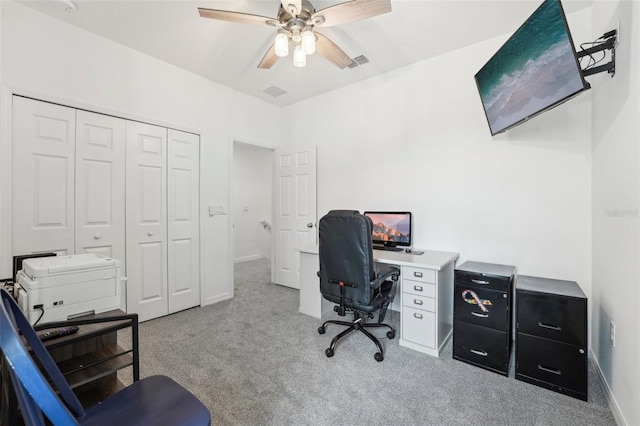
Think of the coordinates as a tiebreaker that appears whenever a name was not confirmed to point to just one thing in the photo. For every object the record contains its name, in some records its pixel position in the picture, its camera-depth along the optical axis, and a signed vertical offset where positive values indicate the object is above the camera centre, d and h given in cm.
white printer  136 -40
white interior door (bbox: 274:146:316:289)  395 +5
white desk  227 -75
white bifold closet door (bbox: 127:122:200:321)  287 -10
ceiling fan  178 +137
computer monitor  299 -19
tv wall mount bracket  163 +99
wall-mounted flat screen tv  146 +91
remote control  122 -56
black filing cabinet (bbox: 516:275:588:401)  174 -83
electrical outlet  166 -75
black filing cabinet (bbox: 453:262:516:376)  201 -80
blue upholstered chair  64 -69
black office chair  215 -48
